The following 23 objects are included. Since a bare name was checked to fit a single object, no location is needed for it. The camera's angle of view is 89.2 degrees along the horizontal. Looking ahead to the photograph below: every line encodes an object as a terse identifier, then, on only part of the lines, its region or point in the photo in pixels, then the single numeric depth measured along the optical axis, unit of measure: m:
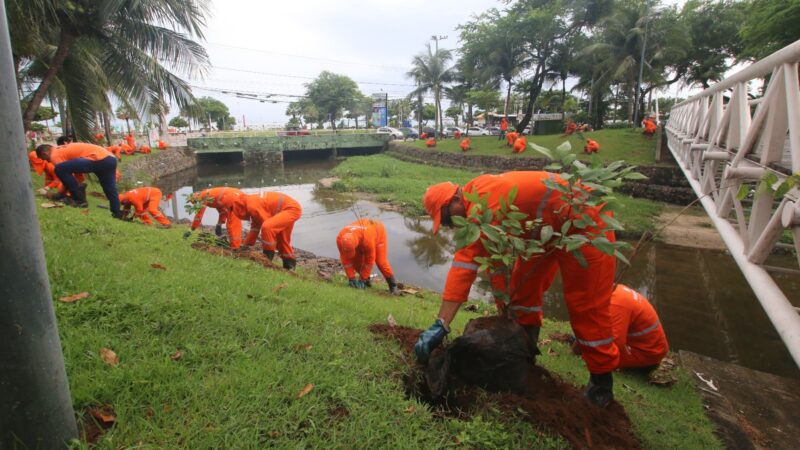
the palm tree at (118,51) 8.74
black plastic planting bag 2.34
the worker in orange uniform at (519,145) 22.23
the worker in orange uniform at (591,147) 18.08
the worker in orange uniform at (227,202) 6.98
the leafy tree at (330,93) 51.66
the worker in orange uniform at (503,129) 26.61
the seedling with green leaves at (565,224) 2.16
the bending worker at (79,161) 6.64
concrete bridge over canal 31.20
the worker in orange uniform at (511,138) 23.84
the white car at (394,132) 44.77
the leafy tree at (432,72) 33.25
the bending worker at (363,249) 6.16
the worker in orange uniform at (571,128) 23.51
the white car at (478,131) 42.78
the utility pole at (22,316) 1.30
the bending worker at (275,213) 6.63
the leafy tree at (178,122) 53.54
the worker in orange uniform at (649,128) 19.03
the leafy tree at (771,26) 9.27
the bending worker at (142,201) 8.23
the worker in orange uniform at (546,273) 2.53
